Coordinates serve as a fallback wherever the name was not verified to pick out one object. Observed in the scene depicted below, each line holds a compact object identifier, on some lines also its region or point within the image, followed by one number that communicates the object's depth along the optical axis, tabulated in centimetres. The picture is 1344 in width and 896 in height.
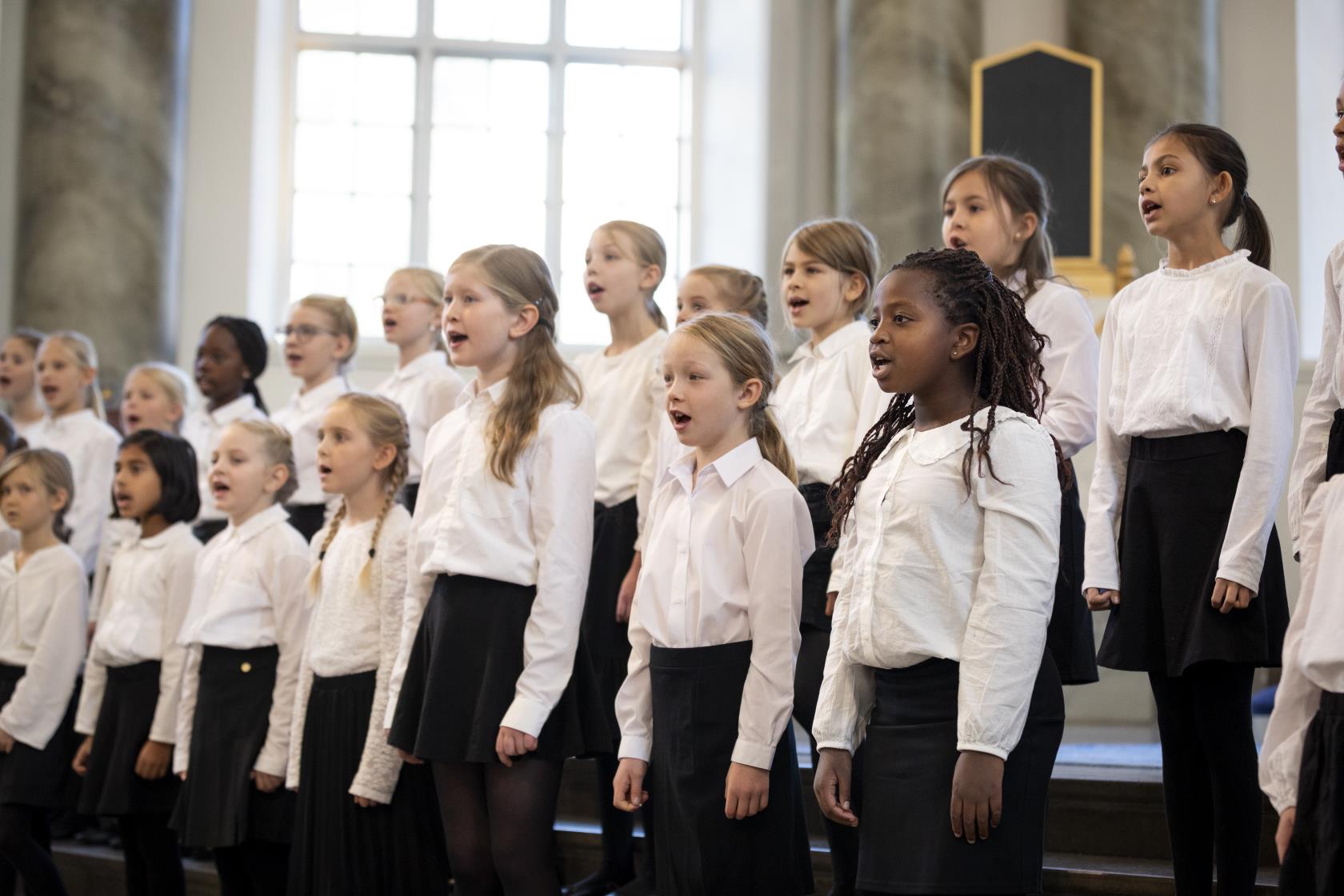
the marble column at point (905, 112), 1465
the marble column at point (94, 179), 1550
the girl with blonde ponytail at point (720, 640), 544
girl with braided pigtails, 711
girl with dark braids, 446
